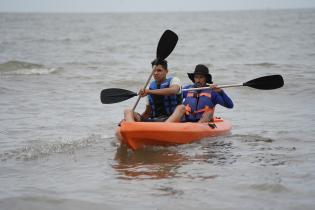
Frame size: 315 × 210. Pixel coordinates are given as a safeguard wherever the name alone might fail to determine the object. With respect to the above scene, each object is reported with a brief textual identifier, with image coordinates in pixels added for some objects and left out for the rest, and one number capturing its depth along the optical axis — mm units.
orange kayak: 14102
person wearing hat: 15906
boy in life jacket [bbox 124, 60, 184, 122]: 14891
